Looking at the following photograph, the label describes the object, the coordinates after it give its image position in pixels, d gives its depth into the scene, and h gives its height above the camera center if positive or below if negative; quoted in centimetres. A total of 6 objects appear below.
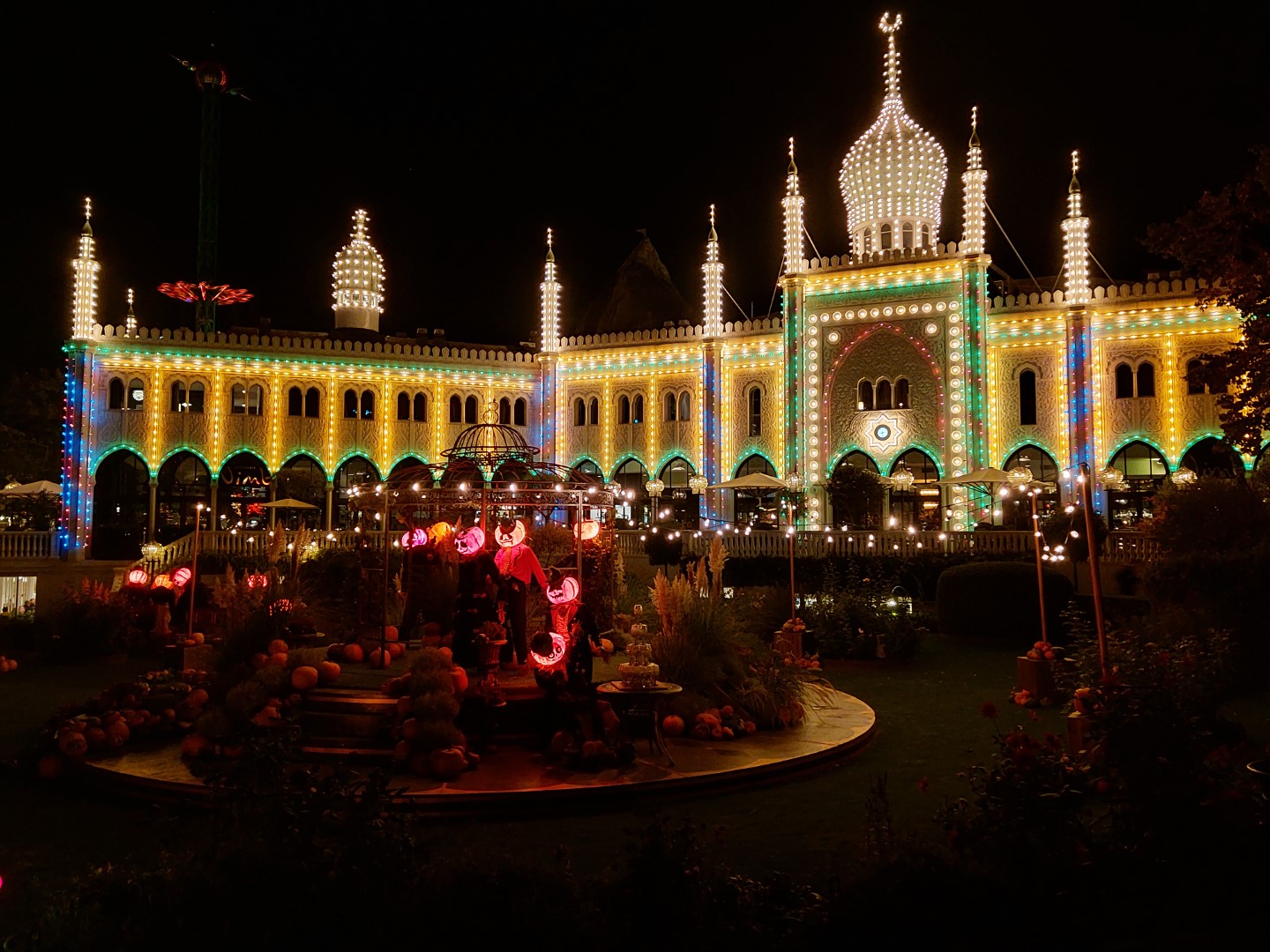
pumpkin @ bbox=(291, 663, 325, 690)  991 -145
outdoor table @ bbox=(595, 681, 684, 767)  927 -159
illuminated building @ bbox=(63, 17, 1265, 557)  3078 +448
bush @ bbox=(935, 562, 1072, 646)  1828 -144
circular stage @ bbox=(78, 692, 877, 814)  823 -217
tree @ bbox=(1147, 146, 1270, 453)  1489 +375
